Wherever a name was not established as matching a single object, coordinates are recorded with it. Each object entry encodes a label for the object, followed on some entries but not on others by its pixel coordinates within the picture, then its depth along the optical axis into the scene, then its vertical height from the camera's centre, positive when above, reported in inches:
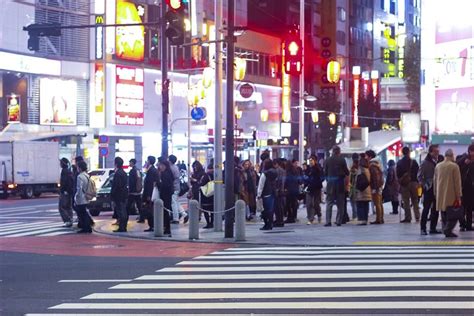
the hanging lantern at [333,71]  1678.2 +152.6
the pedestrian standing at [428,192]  726.5 -38.7
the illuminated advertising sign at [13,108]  1889.8 +91.0
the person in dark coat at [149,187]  839.1 -39.1
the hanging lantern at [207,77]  1683.1 +142.1
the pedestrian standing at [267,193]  829.8 -44.9
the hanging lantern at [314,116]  2355.7 +89.9
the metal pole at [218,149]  820.0 -1.2
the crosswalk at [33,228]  876.0 -89.3
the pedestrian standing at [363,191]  855.1 -44.3
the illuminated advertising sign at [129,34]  2052.2 +282.6
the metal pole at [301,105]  1538.0 +77.0
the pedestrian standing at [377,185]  869.8 -39.3
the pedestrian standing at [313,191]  891.4 -46.0
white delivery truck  1659.7 -39.5
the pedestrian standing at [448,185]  681.0 -30.8
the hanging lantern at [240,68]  1728.6 +163.8
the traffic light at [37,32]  952.3 +134.9
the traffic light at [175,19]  759.7 +116.4
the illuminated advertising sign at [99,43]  2021.4 +252.8
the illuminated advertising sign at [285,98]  2669.0 +159.6
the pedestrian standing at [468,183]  738.8 -31.8
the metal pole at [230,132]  756.6 +14.2
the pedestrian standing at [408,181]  854.5 -35.0
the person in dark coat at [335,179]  837.2 -31.4
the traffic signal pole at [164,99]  987.3 +58.4
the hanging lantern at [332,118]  2709.2 +97.2
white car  1269.4 -42.7
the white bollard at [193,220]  739.6 -64.0
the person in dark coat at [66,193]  904.3 -48.7
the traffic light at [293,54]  1200.2 +132.9
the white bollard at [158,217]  770.2 -63.6
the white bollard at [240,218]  716.7 -59.8
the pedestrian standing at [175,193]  888.2 -49.6
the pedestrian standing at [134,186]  916.0 -41.7
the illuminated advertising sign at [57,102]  1978.3 +110.9
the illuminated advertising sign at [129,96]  2060.8 +129.0
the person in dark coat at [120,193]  848.3 -45.2
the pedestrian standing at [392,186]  1000.9 -46.5
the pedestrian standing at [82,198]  850.8 -50.1
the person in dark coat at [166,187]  807.1 -37.7
